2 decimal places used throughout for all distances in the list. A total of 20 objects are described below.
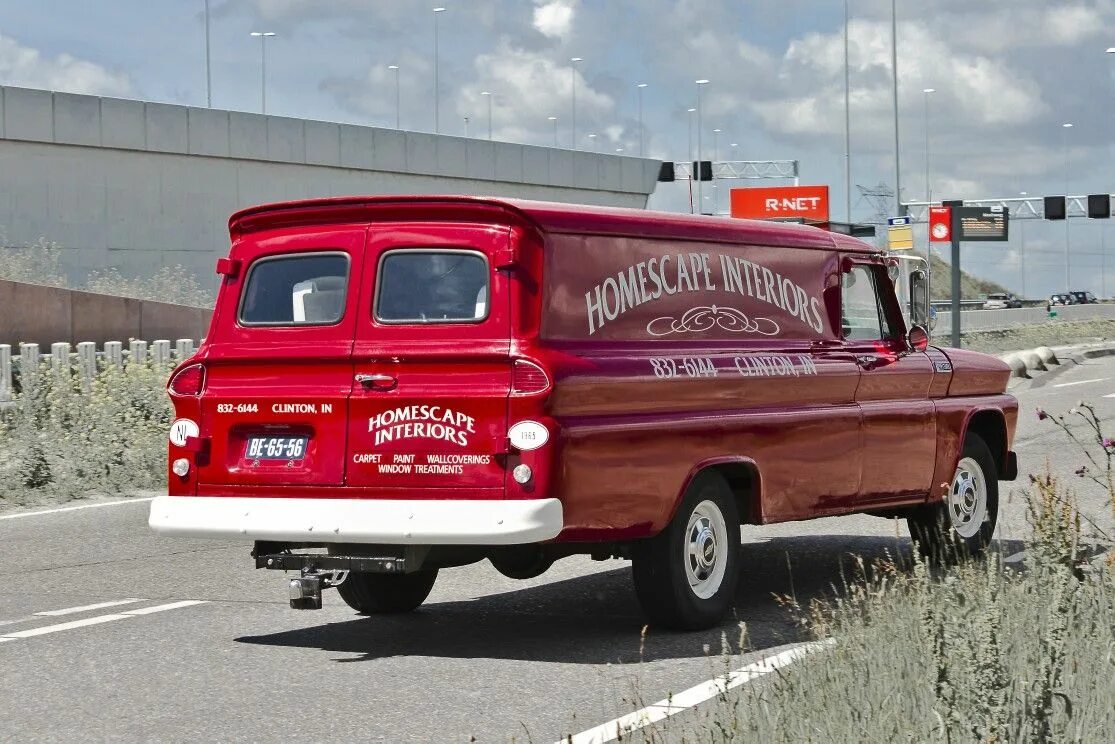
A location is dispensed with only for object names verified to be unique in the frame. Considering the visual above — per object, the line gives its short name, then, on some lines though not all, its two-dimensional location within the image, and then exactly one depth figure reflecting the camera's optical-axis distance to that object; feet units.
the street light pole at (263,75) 211.41
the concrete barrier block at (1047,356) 128.77
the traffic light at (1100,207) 248.73
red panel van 25.27
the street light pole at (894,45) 193.36
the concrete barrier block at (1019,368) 116.26
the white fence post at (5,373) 69.05
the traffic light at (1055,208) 267.80
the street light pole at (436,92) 231.09
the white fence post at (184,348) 80.50
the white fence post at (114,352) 76.28
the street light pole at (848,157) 227.40
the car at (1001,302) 402.11
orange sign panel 342.44
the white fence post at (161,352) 77.92
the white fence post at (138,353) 73.92
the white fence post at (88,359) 72.69
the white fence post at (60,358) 67.01
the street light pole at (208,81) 188.34
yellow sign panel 184.27
